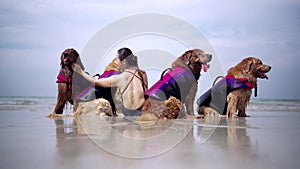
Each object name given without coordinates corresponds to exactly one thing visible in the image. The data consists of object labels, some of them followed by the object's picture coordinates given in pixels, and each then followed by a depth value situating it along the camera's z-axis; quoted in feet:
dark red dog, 21.45
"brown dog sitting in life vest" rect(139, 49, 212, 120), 19.72
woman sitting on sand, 20.40
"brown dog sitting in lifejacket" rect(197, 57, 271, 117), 23.56
